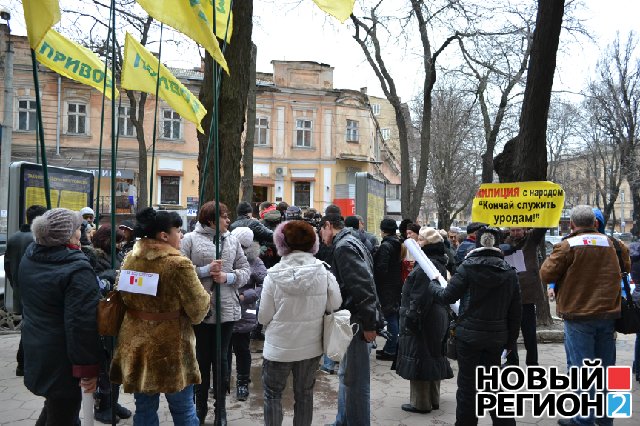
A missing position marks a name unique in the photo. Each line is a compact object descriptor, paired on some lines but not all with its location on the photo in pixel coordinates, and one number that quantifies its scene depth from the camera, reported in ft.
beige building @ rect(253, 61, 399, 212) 114.52
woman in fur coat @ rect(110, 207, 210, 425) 11.19
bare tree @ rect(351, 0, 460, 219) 50.93
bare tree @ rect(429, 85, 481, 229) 100.07
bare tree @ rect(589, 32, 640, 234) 91.45
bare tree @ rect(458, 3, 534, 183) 49.62
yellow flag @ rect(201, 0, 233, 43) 19.03
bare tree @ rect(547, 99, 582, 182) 113.70
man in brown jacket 15.51
